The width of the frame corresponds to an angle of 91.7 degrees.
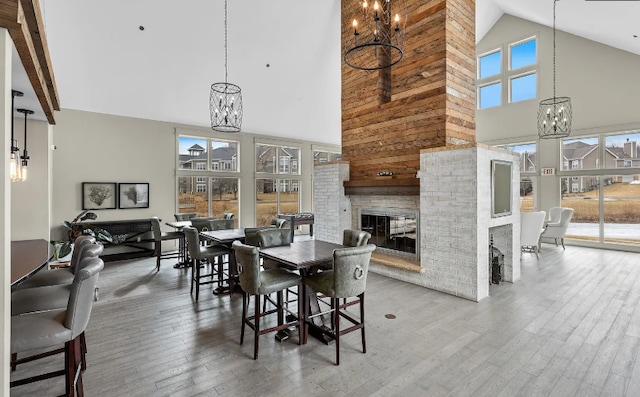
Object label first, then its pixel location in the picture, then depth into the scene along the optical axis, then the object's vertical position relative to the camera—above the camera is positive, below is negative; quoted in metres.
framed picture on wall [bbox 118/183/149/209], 6.99 +0.11
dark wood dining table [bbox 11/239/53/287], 2.26 -0.52
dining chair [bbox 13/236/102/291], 2.93 -0.73
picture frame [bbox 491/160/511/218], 4.43 +0.17
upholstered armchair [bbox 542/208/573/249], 7.41 -0.66
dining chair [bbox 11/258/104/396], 1.92 -0.81
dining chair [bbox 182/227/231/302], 4.24 -0.74
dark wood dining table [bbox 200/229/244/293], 4.41 -0.63
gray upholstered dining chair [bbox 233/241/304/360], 2.77 -0.77
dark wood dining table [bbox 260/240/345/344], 2.94 -0.58
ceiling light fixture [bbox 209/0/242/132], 5.09 +2.26
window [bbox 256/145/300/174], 9.46 +1.29
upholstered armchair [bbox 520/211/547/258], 6.45 -0.60
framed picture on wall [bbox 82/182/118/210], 6.62 +0.09
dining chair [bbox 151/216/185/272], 5.79 -0.71
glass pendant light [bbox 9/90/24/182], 3.09 +0.39
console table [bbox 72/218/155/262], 6.60 -0.88
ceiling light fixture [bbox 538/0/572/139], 7.46 +2.06
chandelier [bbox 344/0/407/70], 5.23 +2.86
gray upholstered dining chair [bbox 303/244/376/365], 2.65 -0.72
